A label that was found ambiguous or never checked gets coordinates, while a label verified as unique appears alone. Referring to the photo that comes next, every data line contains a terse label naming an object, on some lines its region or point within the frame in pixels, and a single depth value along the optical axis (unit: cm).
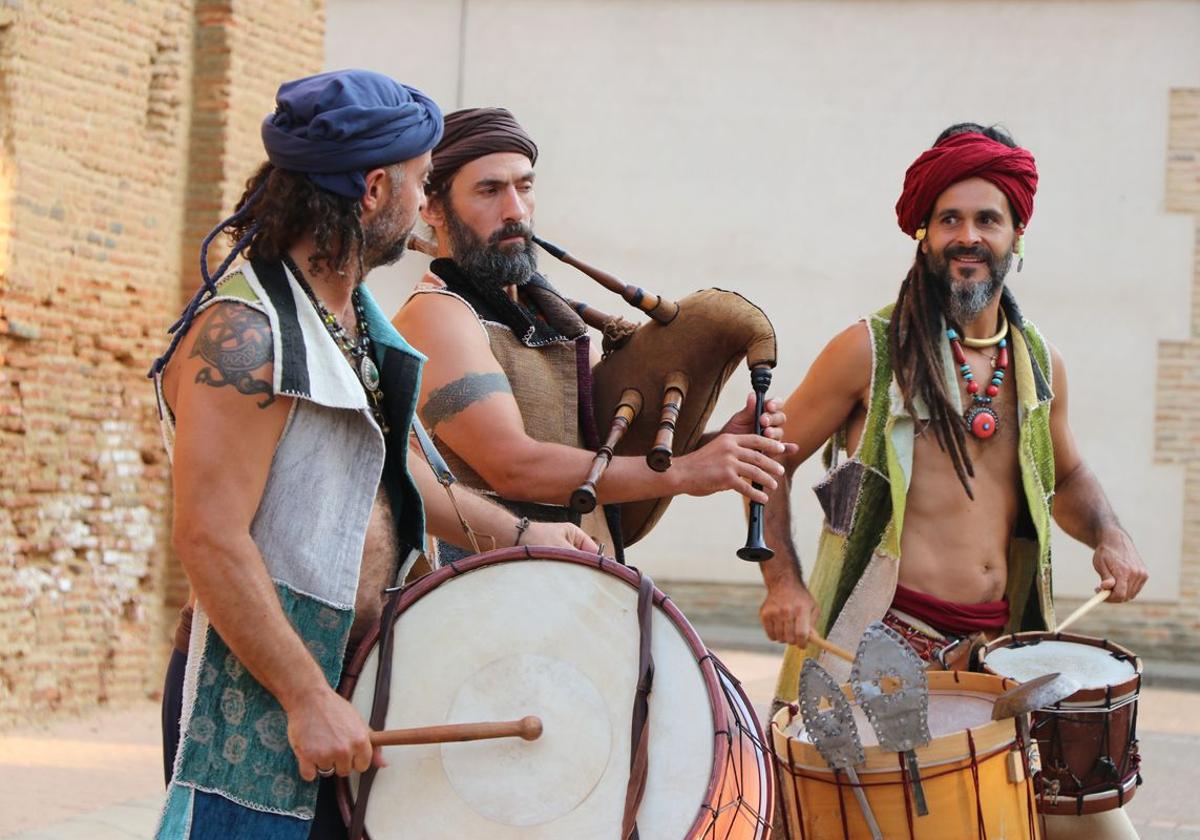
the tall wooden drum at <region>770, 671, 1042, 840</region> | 688
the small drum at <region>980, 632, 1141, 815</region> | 804
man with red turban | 889
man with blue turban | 534
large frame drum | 545
